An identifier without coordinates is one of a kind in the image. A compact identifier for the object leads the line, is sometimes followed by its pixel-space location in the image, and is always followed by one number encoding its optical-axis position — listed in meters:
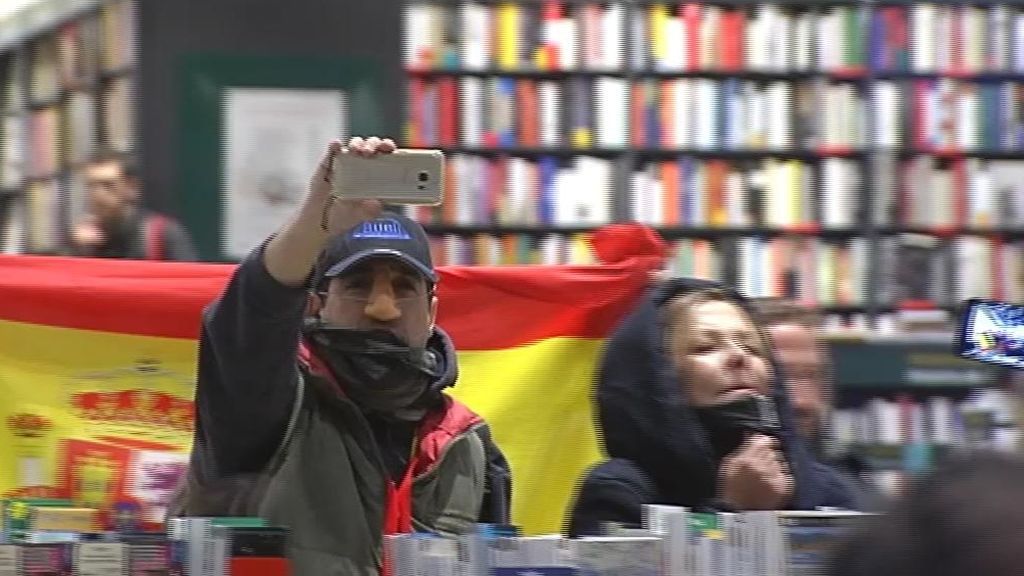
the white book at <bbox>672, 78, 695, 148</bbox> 14.80
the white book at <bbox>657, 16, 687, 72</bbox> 14.80
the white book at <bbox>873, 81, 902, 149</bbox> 14.92
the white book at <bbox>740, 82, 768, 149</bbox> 14.94
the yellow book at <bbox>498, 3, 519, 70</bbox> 14.59
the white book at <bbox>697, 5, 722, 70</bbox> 14.83
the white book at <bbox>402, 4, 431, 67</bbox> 14.47
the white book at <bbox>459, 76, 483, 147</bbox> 14.67
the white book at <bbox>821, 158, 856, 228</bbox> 14.96
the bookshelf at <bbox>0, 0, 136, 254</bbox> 13.66
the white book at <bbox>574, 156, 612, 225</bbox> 14.70
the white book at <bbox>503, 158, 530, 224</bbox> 14.73
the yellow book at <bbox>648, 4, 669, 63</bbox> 14.70
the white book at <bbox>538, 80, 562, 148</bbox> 14.77
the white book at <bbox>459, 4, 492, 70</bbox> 14.57
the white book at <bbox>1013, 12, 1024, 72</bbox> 15.17
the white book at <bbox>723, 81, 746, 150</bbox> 14.93
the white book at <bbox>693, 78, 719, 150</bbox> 14.86
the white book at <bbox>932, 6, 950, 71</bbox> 14.98
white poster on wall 11.59
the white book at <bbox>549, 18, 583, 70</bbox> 14.68
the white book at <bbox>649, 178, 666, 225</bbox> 14.83
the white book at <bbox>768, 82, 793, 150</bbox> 14.95
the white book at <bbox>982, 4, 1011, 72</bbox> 15.09
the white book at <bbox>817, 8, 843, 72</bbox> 14.90
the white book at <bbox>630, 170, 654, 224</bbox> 14.79
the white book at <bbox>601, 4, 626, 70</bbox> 14.62
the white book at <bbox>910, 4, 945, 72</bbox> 14.94
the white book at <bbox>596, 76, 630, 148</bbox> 14.70
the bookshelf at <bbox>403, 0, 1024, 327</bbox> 14.70
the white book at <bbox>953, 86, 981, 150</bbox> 15.01
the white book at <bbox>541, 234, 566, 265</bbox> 14.65
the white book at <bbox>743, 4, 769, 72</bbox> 14.94
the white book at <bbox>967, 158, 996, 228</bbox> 15.04
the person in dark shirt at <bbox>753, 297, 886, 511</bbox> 6.23
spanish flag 5.30
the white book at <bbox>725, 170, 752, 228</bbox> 14.95
